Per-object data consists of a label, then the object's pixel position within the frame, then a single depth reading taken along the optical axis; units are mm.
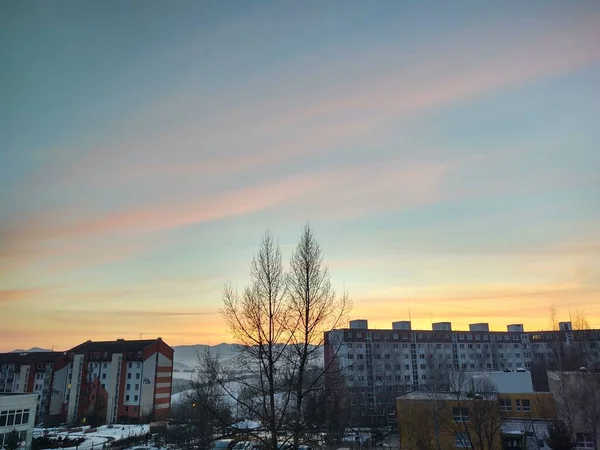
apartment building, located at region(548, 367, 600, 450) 28766
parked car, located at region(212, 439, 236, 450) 35119
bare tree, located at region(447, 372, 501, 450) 29503
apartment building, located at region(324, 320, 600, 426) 60944
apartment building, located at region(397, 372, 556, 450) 30375
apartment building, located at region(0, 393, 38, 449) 34562
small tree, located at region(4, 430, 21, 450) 33906
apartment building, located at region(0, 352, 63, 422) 66250
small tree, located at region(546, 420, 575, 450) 27750
